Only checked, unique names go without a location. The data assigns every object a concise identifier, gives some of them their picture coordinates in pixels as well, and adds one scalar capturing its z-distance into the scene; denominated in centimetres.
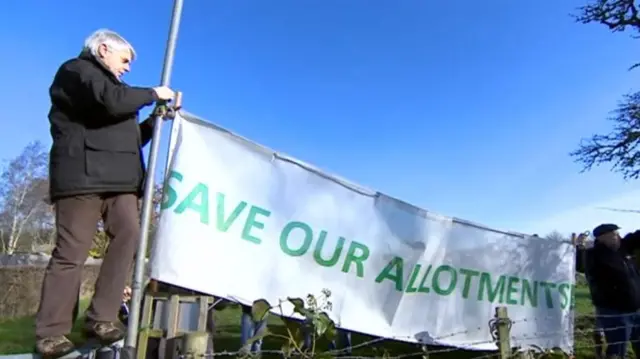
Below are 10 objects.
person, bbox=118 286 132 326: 417
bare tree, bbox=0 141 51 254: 3816
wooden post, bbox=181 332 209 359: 209
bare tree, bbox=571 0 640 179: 937
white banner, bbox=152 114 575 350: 270
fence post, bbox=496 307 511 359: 389
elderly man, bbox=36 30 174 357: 211
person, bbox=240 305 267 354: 379
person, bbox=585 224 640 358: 538
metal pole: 213
